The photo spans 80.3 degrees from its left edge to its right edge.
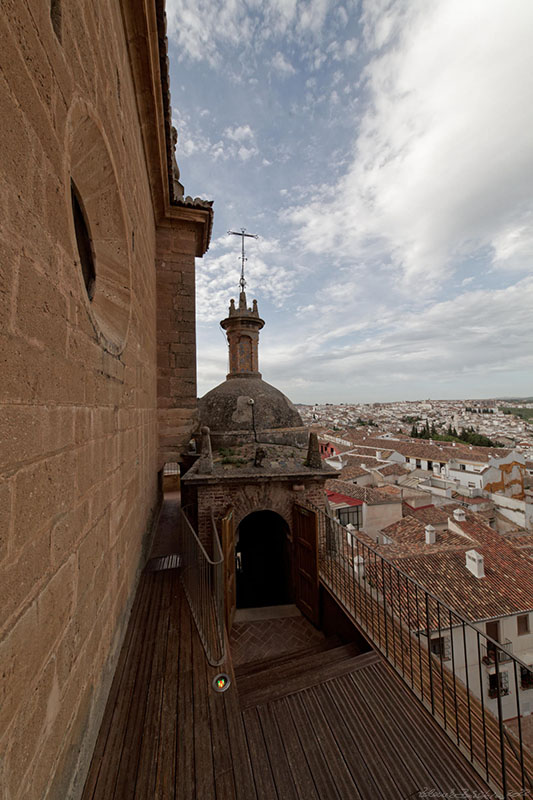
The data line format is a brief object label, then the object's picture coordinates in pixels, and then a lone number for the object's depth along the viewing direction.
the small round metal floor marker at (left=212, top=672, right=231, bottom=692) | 2.61
